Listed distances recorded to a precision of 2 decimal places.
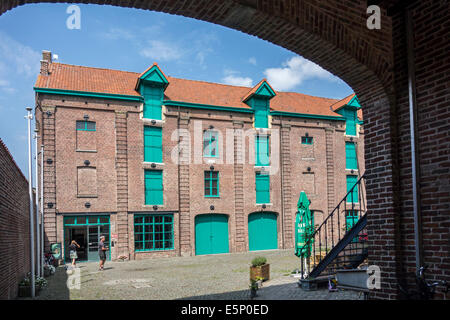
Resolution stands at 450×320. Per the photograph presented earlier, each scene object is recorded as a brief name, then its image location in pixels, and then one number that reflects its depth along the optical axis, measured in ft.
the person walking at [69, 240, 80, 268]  62.59
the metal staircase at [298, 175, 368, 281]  26.63
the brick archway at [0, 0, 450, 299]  15.65
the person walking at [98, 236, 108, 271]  57.06
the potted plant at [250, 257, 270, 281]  39.06
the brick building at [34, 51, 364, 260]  69.41
